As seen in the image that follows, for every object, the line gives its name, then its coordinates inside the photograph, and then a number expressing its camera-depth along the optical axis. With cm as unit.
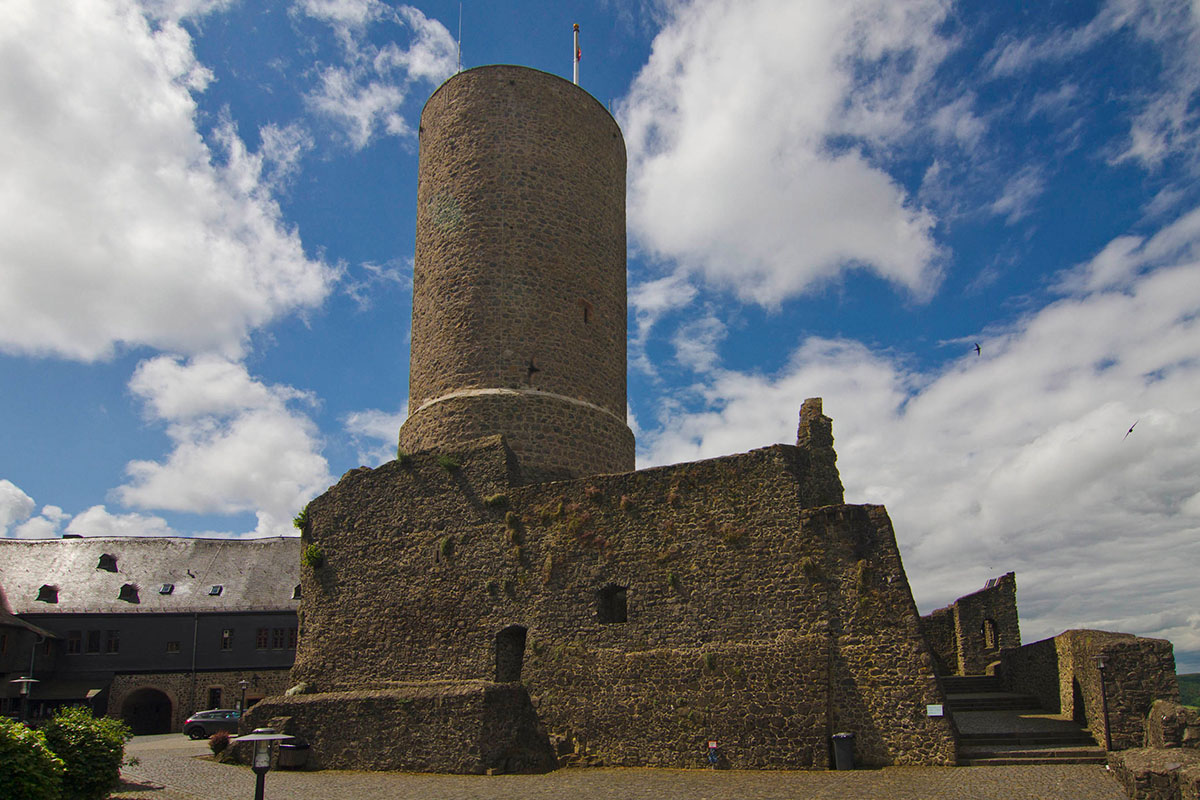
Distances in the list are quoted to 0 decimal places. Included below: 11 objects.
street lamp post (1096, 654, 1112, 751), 1096
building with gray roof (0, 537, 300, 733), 3180
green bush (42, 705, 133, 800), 998
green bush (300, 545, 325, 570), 1745
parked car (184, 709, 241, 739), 2485
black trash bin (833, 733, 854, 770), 1148
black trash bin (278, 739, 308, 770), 1466
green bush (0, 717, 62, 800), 830
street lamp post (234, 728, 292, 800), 898
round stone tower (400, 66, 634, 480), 1678
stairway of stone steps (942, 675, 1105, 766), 1102
